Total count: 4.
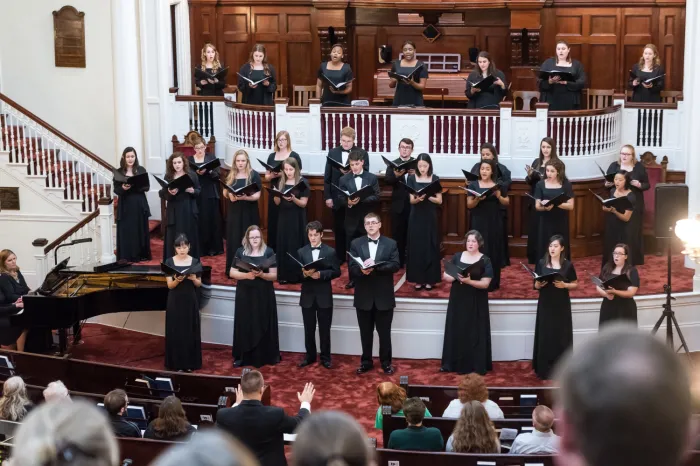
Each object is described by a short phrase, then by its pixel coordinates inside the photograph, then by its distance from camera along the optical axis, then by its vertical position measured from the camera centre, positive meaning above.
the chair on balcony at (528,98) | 16.03 -0.39
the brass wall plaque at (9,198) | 15.91 -1.66
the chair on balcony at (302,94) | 17.17 -0.33
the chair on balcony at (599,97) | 16.64 -0.41
